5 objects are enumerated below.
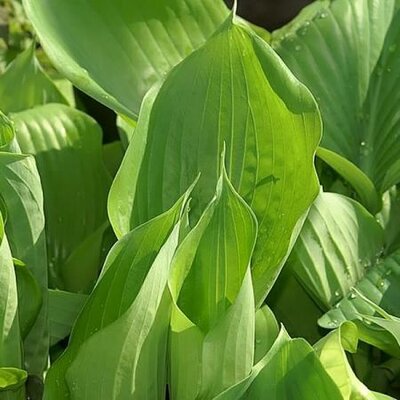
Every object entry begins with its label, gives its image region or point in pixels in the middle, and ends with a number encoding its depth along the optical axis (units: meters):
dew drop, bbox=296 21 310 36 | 1.53
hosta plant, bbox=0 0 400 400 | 1.13
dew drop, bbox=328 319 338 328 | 1.28
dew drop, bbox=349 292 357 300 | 1.33
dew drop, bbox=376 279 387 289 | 1.34
